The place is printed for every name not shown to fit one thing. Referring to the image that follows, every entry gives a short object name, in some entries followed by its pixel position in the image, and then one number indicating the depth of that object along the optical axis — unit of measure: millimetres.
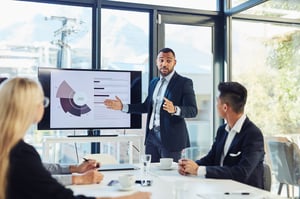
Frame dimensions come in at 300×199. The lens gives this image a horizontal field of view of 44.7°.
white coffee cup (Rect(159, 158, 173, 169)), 2395
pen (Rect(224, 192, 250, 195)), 1724
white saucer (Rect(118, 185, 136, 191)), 1802
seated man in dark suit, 2104
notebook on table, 2392
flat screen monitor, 3568
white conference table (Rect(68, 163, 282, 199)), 1675
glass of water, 2166
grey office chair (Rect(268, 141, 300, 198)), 3416
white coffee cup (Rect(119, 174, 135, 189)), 1807
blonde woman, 1222
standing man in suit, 3352
